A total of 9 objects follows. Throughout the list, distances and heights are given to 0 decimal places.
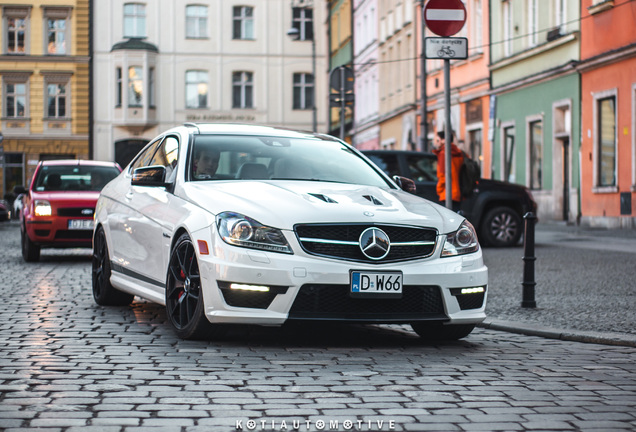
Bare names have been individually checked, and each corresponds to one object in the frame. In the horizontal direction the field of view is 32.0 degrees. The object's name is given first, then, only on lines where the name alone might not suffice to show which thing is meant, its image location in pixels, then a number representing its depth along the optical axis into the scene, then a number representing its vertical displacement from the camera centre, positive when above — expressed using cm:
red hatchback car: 1675 -26
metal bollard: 1020 -63
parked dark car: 1923 +5
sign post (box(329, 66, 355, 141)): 1909 +205
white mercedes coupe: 698 -28
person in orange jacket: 1587 +47
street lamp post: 4431 +686
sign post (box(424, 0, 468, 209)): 1110 +176
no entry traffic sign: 1116 +190
